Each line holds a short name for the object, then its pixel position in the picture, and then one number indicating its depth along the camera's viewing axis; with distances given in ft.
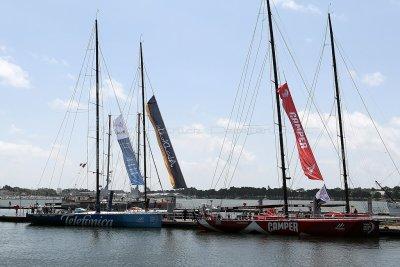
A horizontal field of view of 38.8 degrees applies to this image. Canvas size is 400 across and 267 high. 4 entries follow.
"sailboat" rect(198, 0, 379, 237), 134.82
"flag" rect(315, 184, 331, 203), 140.67
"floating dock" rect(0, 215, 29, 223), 193.26
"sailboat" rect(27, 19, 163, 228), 163.02
